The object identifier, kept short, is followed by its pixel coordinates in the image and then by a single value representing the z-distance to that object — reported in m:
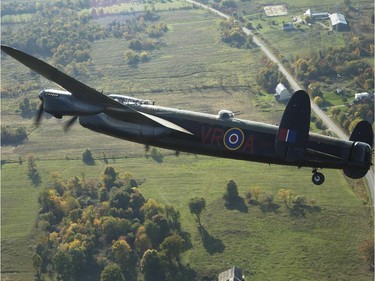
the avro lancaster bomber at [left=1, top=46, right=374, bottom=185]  48.56
